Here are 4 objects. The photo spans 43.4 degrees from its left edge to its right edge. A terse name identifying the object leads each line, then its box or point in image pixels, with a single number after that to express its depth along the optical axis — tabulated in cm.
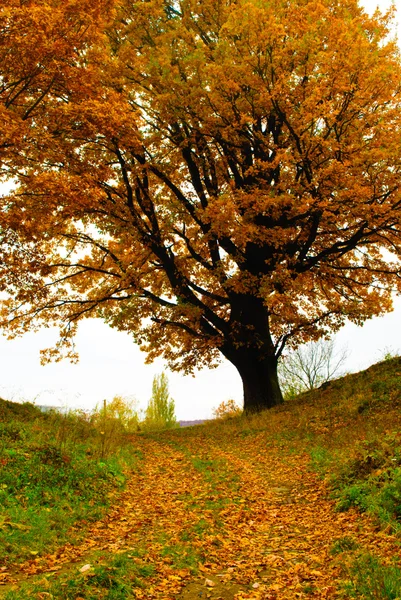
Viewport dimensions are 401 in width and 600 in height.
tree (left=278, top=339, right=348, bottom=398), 2531
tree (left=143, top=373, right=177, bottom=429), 2273
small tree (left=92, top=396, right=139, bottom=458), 999
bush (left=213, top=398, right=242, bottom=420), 2511
